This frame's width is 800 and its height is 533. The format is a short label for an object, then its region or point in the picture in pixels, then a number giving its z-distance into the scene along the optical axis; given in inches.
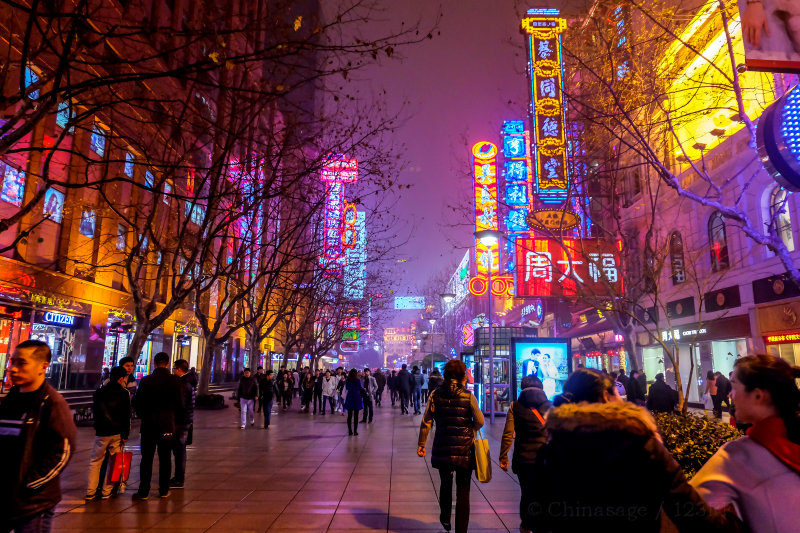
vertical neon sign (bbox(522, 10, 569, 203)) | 928.9
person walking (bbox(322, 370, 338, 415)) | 831.7
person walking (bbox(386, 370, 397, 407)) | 1120.6
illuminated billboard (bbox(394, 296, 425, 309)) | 4835.6
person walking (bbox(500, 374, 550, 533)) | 218.1
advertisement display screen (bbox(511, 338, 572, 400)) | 602.2
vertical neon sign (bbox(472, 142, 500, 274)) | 1151.6
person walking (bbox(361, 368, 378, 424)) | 719.6
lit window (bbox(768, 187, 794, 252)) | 677.4
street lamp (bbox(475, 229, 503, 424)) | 672.5
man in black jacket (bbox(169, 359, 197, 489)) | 306.1
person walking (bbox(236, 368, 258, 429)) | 621.3
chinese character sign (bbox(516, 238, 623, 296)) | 890.7
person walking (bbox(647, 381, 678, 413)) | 472.7
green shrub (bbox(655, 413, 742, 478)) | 199.9
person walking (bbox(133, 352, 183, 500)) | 282.8
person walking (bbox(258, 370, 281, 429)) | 650.2
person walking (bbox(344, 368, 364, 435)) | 572.7
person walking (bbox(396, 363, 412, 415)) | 857.5
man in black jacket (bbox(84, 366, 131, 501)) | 281.7
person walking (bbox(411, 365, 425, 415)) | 876.0
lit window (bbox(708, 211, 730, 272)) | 813.9
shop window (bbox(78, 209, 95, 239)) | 859.4
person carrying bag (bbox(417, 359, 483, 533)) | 216.1
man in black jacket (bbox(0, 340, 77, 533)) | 128.3
